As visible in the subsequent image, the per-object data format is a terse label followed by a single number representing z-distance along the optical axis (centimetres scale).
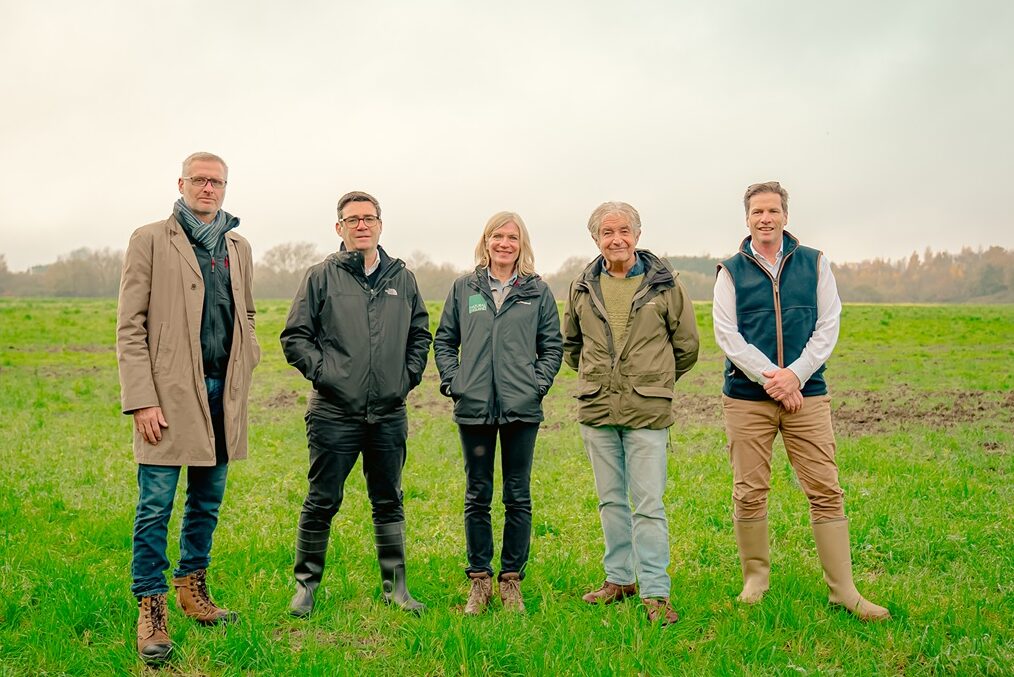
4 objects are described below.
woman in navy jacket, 520
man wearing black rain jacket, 508
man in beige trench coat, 454
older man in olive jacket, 523
